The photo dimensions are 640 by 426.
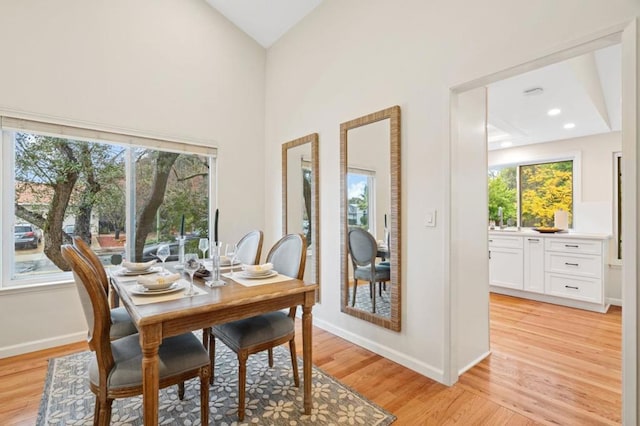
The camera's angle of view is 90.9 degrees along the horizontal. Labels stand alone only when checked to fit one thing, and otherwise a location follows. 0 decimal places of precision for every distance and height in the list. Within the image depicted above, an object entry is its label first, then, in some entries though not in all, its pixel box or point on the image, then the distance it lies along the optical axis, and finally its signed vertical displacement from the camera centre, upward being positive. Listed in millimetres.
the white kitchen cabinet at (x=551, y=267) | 3626 -707
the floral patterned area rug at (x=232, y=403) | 1764 -1160
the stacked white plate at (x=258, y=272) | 1966 -376
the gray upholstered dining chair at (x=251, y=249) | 2654 -319
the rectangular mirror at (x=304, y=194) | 3205 +197
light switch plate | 2201 -47
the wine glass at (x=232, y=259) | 2167 -352
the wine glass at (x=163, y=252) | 1954 -246
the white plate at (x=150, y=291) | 1568 -398
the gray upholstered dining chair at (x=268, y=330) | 1751 -701
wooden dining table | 1284 -461
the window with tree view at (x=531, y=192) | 4504 +282
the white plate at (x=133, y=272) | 2074 -398
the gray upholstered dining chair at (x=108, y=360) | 1328 -681
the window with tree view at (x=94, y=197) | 2705 +152
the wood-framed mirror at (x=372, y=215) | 2428 -29
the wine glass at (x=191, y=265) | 1633 -287
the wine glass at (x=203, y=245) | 1945 -201
